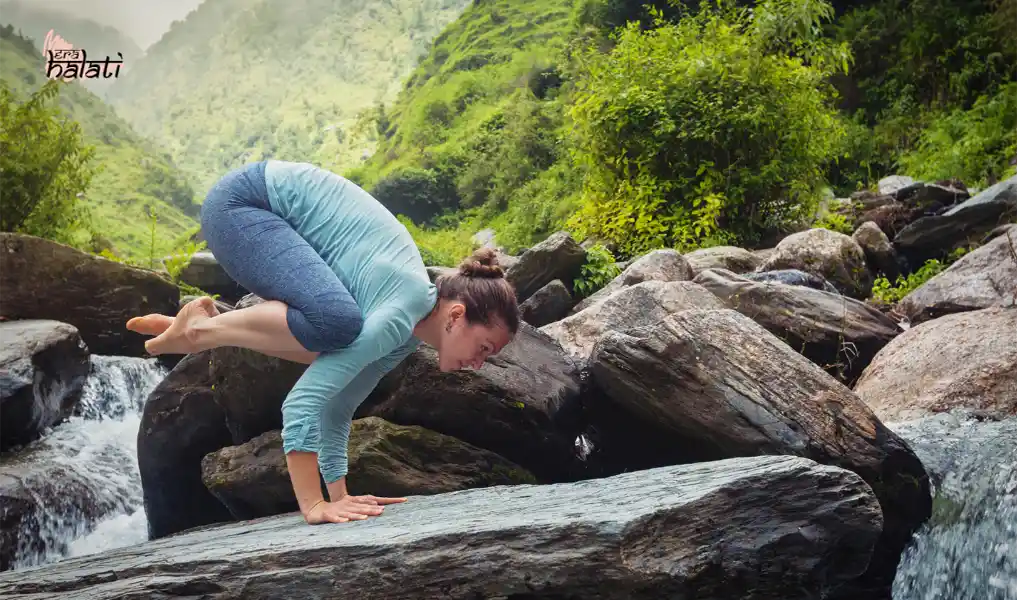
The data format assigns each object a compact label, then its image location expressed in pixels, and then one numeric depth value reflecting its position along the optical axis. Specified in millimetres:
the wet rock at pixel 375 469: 3230
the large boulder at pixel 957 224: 7383
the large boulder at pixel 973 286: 5234
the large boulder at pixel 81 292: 6504
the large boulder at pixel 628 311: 4773
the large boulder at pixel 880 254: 7895
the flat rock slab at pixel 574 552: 2043
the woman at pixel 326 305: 2418
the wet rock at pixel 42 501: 4219
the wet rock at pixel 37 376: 4922
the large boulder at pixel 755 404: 3080
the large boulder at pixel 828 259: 7141
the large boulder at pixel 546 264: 6816
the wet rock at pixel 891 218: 9203
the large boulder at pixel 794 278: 6324
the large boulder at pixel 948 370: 3904
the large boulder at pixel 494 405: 3525
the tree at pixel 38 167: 8867
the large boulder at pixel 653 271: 6484
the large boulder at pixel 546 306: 6367
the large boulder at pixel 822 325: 4930
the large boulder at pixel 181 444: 4082
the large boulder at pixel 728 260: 7430
